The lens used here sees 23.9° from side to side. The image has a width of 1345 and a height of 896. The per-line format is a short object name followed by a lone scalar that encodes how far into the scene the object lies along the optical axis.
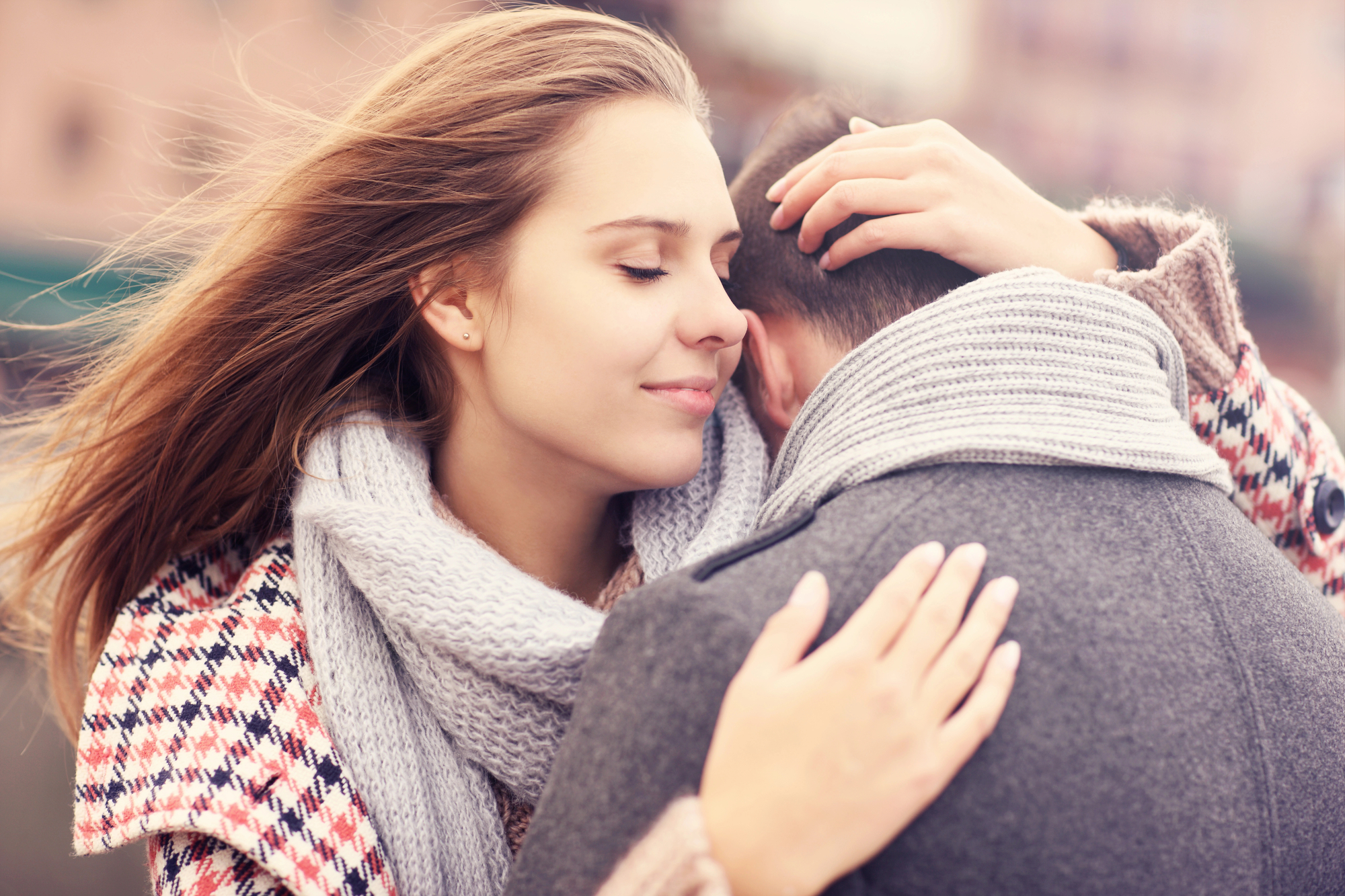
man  1.49
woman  1.62
